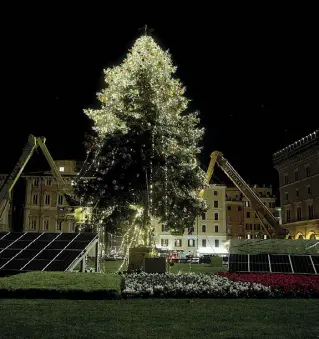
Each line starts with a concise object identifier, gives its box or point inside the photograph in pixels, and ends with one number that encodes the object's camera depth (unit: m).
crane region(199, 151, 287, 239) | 46.03
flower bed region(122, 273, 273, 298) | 15.44
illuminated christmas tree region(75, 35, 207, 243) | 34.55
